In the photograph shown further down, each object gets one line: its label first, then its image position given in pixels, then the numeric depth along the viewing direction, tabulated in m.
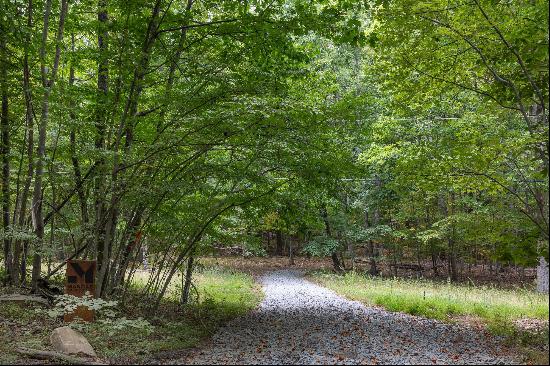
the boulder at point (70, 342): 5.52
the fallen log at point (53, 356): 5.17
